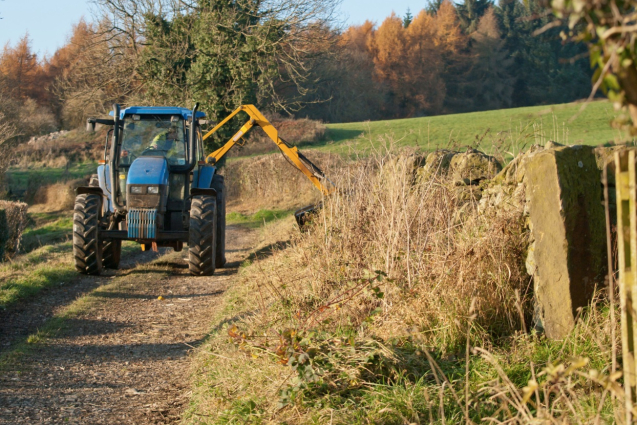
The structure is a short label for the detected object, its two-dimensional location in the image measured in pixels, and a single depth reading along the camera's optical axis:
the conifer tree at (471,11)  135.99
